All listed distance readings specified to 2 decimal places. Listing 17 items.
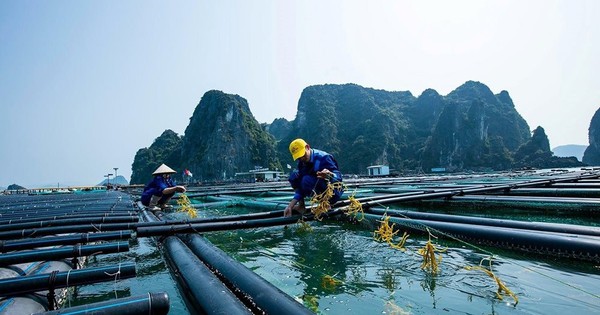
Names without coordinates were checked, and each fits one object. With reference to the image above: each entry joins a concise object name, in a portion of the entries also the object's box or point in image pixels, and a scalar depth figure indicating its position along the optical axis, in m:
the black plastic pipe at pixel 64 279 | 1.35
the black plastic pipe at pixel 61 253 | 1.92
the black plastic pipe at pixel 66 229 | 2.97
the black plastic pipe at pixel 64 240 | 2.41
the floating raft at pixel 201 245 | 1.36
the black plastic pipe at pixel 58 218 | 3.86
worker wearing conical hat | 7.71
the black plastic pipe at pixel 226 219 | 3.36
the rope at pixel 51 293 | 1.39
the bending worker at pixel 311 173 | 4.06
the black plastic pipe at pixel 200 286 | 1.31
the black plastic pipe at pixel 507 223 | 2.48
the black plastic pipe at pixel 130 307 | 0.95
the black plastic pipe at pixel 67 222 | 3.33
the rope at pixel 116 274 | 1.42
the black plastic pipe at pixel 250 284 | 1.25
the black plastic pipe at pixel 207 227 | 3.11
